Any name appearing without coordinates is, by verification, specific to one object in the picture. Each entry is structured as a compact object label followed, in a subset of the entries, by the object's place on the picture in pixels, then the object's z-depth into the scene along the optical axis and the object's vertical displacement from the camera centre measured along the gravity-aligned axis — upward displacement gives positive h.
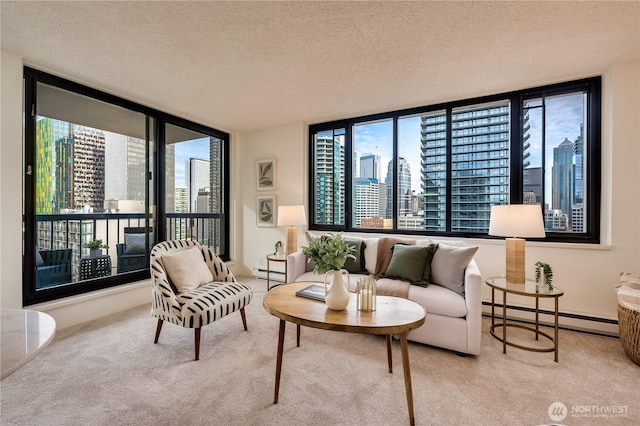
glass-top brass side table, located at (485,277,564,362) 2.14 -0.64
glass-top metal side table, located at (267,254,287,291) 3.73 -0.64
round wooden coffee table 1.51 -0.62
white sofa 2.14 -0.82
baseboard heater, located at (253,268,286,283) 4.40 -1.03
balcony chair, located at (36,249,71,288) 2.74 -0.57
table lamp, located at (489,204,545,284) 2.35 -0.14
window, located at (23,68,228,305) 2.66 +0.28
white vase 1.75 -0.52
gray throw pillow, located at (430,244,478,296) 2.47 -0.49
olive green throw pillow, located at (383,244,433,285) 2.60 -0.51
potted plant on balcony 3.20 -0.42
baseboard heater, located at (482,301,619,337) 2.61 -1.08
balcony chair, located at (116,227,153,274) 3.47 -0.51
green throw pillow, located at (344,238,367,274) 3.04 -0.56
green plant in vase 1.76 -0.27
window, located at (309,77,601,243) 2.86 +0.58
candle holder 1.75 -0.54
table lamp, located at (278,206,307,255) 3.69 -0.10
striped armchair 2.12 -0.72
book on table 1.97 -0.59
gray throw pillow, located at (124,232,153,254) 3.53 -0.42
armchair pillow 2.44 -0.54
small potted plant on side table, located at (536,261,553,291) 2.32 -0.55
